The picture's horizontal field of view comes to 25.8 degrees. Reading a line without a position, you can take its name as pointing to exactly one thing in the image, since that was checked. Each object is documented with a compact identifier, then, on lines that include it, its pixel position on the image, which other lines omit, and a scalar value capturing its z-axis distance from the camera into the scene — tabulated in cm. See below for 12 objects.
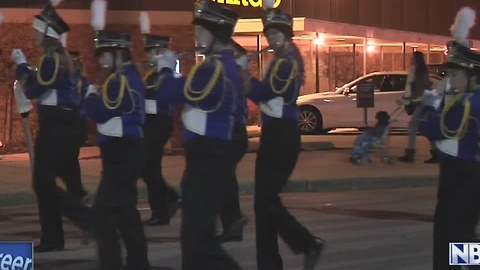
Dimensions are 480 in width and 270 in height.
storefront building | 1883
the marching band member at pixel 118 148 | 743
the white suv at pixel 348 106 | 2394
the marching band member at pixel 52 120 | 893
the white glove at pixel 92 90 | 780
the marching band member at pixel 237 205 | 917
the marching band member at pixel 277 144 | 798
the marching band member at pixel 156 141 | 1052
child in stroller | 1720
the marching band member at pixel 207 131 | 634
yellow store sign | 2328
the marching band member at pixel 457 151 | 691
